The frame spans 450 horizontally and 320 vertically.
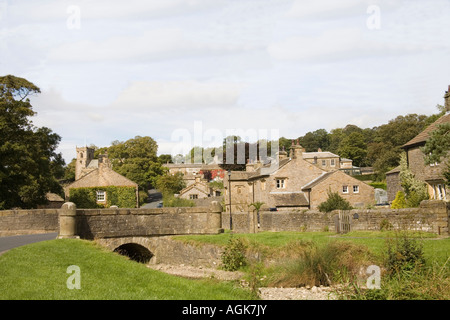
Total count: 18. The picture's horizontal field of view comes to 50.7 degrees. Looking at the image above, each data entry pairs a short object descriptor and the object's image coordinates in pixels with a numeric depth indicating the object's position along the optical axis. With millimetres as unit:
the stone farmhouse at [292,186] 43188
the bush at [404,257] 13352
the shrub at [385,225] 22855
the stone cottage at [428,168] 33219
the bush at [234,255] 20141
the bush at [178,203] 53156
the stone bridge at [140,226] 21688
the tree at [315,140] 138125
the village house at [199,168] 105562
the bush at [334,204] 32250
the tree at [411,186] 33312
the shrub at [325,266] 15141
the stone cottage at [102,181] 55500
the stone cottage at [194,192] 75562
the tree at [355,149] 107500
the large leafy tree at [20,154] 35812
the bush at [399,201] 35406
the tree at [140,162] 84562
